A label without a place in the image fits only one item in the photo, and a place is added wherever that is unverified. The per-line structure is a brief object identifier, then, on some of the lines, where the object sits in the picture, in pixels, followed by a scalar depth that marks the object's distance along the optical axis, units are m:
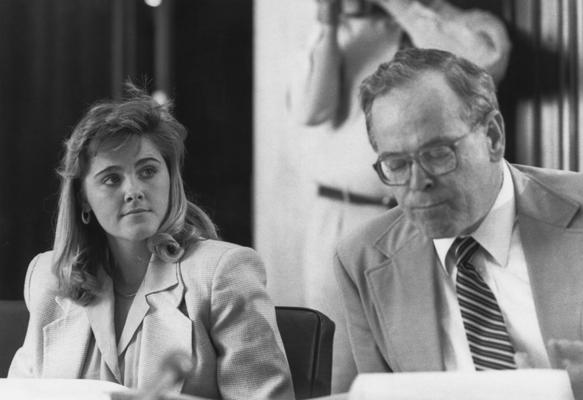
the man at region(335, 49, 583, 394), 3.51
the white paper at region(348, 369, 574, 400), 3.18
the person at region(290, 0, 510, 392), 4.77
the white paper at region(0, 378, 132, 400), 3.35
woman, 3.80
